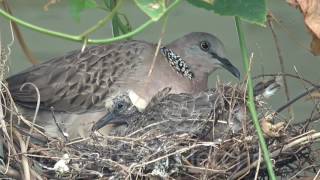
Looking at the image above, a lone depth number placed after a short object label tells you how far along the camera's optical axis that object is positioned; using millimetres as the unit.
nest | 4906
